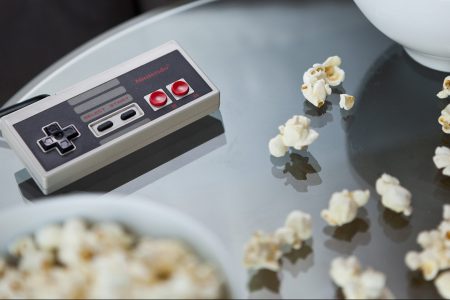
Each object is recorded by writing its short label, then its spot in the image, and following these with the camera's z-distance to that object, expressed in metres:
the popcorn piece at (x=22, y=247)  0.60
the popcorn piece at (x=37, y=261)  0.59
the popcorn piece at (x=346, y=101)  0.74
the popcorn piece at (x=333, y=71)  0.75
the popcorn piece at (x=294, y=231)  0.66
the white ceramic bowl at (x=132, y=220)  0.59
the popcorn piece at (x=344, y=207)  0.67
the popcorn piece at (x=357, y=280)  0.63
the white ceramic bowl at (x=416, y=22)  0.70
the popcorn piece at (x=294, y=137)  0.71
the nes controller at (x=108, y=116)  0.70
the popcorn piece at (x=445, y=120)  0.72
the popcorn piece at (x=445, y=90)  0.74
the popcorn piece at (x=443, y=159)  0.70
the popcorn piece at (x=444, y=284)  0.64
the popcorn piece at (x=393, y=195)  0.67
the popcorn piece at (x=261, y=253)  0.65
